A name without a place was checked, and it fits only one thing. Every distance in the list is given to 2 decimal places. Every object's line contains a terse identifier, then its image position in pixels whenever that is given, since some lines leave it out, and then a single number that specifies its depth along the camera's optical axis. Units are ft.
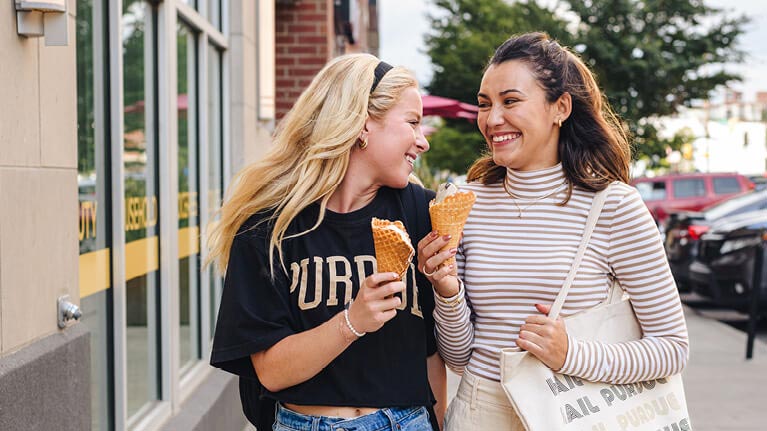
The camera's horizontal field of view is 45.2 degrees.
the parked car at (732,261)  32.62
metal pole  27.30
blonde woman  7.58
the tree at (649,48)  85.97
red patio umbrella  33.81
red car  66.74
